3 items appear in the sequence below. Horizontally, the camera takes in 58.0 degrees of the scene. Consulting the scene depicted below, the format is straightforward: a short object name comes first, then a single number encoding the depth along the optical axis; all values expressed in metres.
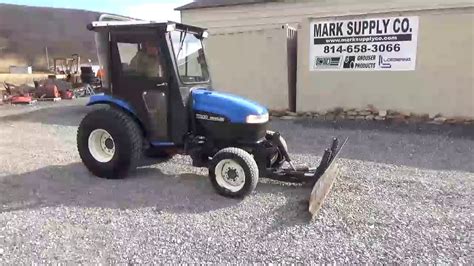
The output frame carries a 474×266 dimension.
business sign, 10.77
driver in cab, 5.81
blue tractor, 5.64
